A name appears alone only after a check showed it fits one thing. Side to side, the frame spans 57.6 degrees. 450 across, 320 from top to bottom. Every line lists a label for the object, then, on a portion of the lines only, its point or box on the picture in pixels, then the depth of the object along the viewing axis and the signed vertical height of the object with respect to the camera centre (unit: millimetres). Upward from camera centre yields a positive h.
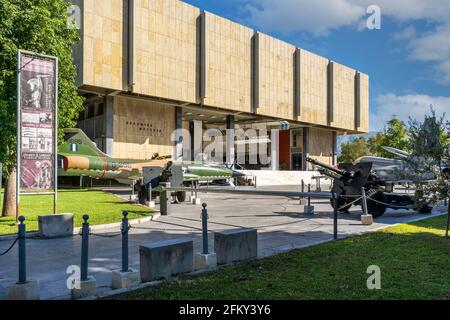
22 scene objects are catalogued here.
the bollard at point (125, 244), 6230 -1159
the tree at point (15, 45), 13044 +4164
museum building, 36531 +9899
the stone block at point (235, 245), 7613 -1463
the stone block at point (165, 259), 6363 -1450
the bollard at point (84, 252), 5770 -1193
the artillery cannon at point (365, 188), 14844 -733
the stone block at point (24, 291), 5258 -1585
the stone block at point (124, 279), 6035 -1644
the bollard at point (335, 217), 10195 -1215
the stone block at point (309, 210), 16269 -1671
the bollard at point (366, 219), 12883 -1601
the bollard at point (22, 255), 5234 -1109
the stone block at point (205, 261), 7250 -1648
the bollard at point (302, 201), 20500 -1685
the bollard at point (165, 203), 16027 -1369
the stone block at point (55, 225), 10609 -1495
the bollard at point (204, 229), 7379 -1143
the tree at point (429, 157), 10047 +276
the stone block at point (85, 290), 5578 -1672
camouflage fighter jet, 27531 +245
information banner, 11898 +1366
